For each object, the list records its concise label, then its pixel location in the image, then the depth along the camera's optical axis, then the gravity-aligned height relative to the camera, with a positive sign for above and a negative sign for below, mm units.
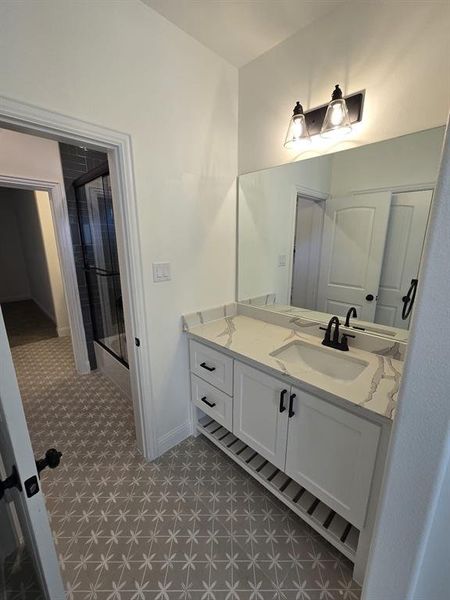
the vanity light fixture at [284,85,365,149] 1289 +608
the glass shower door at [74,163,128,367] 2387 -212
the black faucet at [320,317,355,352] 1511 -580
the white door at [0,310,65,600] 592 -590
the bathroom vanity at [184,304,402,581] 1065 -823
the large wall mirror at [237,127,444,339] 1314 +40
